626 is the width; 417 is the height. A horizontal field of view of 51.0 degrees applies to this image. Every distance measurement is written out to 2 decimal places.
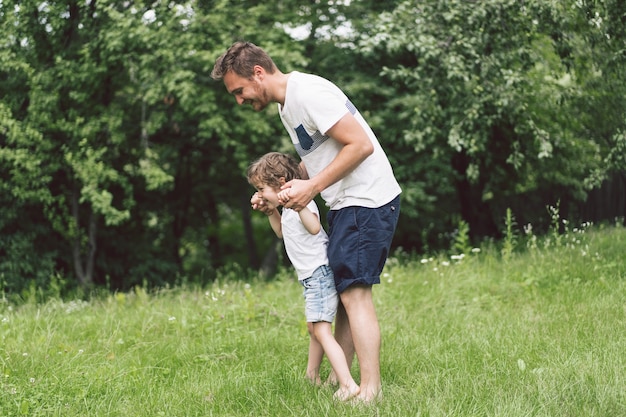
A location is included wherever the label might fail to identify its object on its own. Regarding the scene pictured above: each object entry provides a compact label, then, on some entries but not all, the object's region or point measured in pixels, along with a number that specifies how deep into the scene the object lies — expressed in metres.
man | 2.94
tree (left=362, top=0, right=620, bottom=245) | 6.05
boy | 3.18
